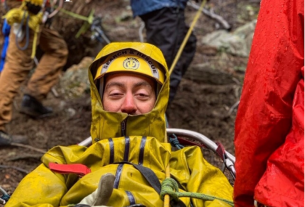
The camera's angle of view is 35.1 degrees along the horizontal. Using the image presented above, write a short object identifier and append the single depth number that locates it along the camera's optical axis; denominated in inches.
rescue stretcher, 112.9
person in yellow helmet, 93.4
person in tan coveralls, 192.5
